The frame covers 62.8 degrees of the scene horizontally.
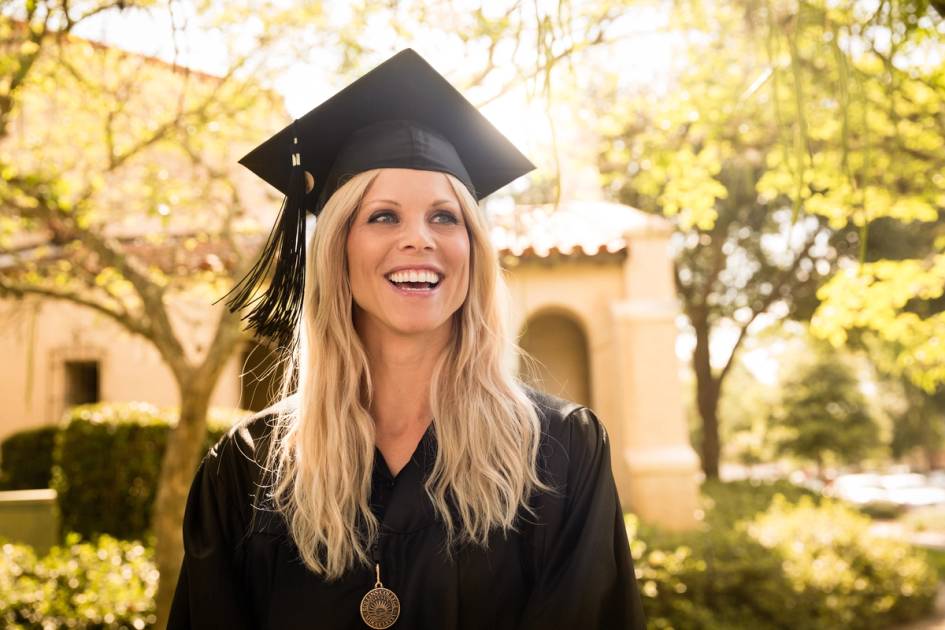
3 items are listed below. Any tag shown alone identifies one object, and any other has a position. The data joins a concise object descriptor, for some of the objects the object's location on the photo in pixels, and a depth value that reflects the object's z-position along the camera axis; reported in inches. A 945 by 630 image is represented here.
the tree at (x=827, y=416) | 1154.7
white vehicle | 1237.3
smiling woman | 74.3
